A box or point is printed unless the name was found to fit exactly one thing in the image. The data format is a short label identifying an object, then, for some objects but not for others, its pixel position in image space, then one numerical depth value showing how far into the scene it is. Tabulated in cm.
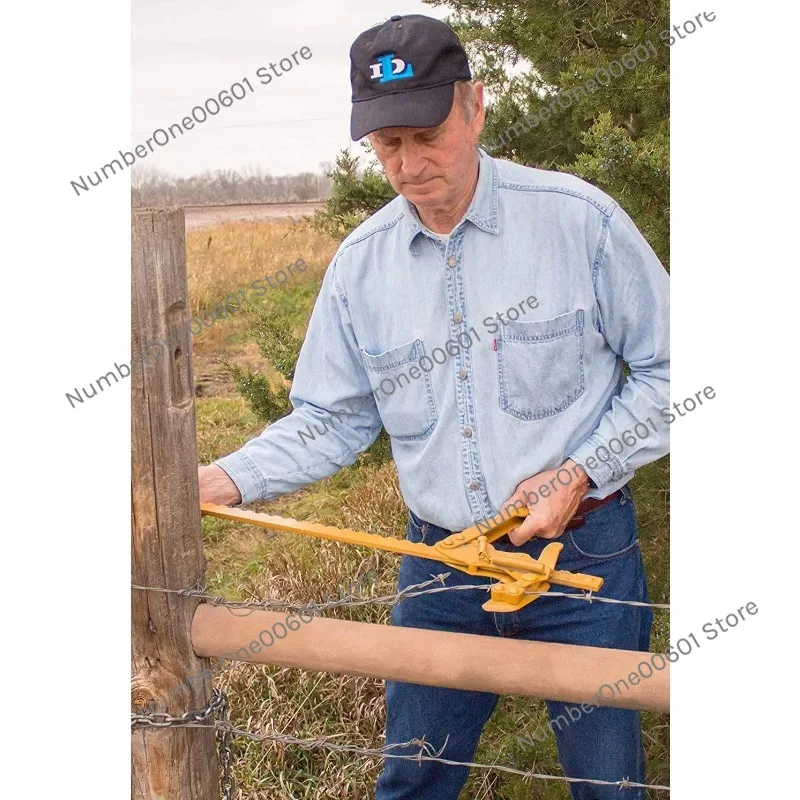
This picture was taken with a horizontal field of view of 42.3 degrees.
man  215
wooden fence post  174
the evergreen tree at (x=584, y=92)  309
